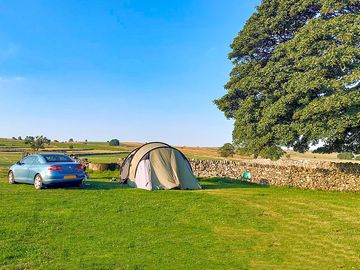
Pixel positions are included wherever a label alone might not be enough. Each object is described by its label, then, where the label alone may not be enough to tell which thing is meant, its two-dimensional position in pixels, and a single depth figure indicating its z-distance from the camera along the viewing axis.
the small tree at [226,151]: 59.52
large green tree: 19.05
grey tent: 20.67
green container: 28.12
